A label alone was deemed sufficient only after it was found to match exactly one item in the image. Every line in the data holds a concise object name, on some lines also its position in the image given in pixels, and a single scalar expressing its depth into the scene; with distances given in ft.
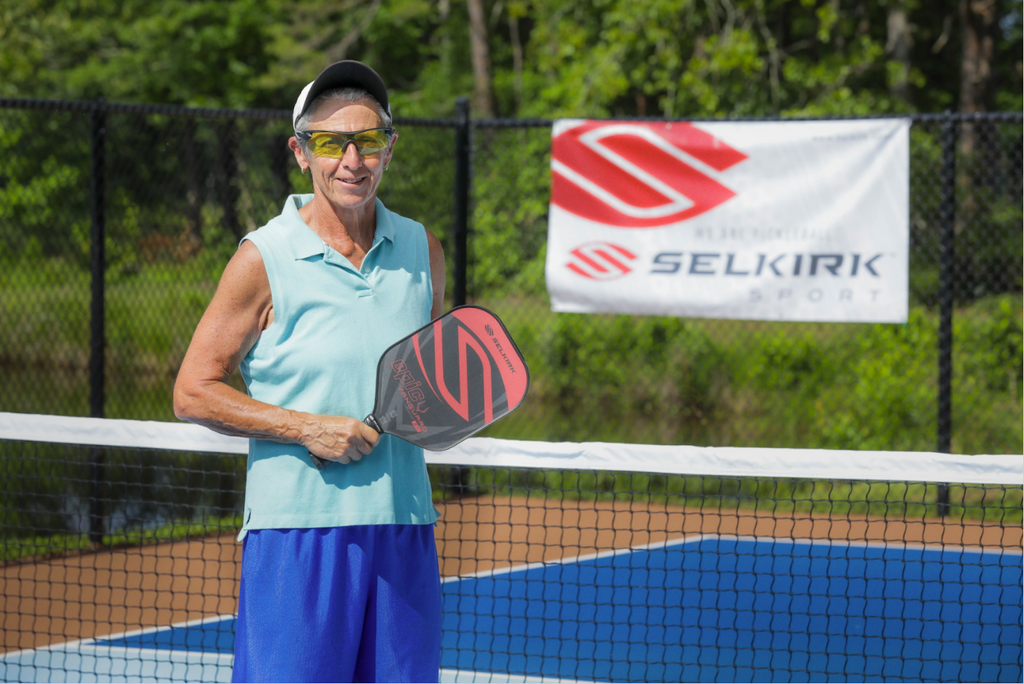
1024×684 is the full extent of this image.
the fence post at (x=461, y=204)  41.96
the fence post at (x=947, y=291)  39.37
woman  13.00
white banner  38.83
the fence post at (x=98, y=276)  36.52
